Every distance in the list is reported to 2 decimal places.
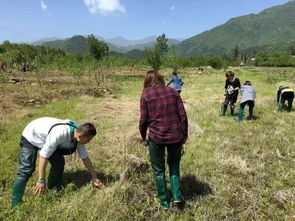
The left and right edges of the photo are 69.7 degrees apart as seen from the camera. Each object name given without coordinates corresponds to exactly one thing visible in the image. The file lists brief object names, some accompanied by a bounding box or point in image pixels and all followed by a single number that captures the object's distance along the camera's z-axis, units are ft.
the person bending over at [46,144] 8.77
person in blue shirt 29.38
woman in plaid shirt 9.12
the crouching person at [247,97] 22.10
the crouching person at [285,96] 24.75
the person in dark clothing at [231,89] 23.39
